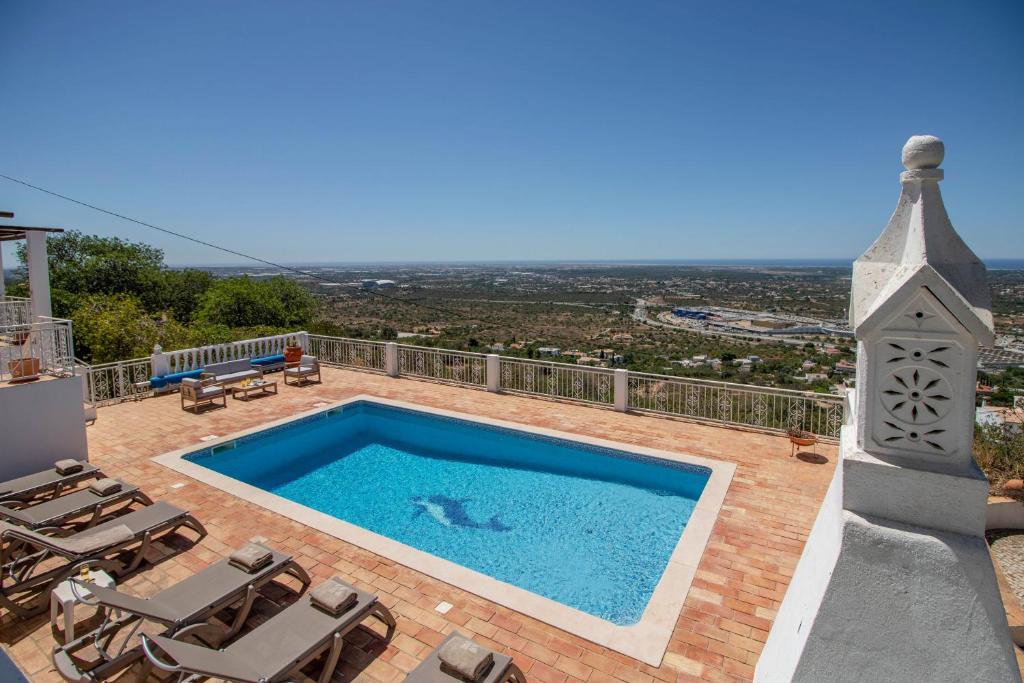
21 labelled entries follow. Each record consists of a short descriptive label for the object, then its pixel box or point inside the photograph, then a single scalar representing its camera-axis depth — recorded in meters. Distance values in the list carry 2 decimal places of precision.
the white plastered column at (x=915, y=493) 1.86
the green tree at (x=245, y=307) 30.31
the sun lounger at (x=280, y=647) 2.82
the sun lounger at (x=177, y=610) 3.13
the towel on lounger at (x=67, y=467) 5.94
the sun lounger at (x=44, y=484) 5.40
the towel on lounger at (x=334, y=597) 3.46
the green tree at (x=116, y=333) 14.74
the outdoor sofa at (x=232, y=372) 10.15
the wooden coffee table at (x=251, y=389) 10.27
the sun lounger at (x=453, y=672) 2.87
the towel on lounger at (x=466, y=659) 2.86
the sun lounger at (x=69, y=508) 4.75
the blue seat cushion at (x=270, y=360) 11.50
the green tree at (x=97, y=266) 29.86
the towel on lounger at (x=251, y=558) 3.97
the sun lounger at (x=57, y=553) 3.98
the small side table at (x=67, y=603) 3.38
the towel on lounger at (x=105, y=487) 5.35
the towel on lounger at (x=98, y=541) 4.13
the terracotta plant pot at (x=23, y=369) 6.53
